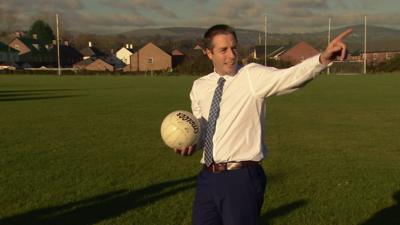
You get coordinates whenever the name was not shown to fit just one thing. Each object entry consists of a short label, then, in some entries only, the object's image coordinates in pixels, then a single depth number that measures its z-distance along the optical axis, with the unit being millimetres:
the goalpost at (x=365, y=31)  101875
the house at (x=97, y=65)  121125
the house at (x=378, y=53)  133500
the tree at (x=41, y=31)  158250
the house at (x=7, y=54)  122625
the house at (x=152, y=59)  119125
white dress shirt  4012
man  4031
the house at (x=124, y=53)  153375
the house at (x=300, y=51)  118112
